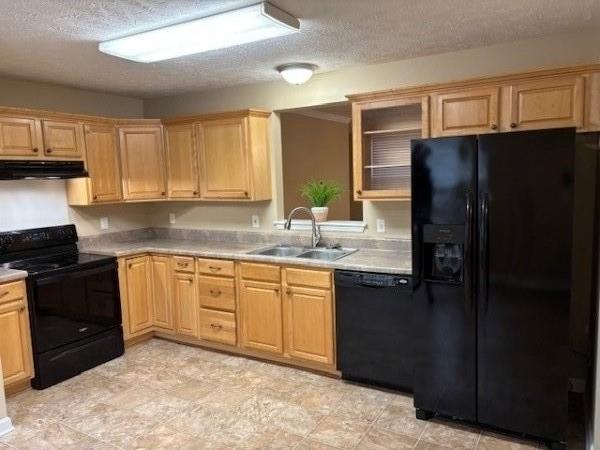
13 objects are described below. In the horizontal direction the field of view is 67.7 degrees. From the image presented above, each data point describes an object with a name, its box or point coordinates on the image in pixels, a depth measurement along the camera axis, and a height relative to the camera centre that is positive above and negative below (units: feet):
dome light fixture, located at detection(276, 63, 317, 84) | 11.40 +2.89
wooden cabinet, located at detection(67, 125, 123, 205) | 13.17 +0.57
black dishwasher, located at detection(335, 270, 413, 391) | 9.80 -3.29
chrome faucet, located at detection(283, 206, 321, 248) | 12.69 -1.26
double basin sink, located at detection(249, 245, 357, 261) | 12.26 -1.89
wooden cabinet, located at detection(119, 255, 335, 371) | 11.05 -3.25
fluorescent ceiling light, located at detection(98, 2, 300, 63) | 7.69 +2.89
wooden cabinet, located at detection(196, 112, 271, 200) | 13.04 +0.88
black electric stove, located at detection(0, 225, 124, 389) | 10.95 -2.84
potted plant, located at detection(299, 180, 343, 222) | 13.05 -0.32
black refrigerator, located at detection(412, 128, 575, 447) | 7.62 -1.74
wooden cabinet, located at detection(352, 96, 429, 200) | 10.73 +0.88
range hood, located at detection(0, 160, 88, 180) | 11.07 +0.61
